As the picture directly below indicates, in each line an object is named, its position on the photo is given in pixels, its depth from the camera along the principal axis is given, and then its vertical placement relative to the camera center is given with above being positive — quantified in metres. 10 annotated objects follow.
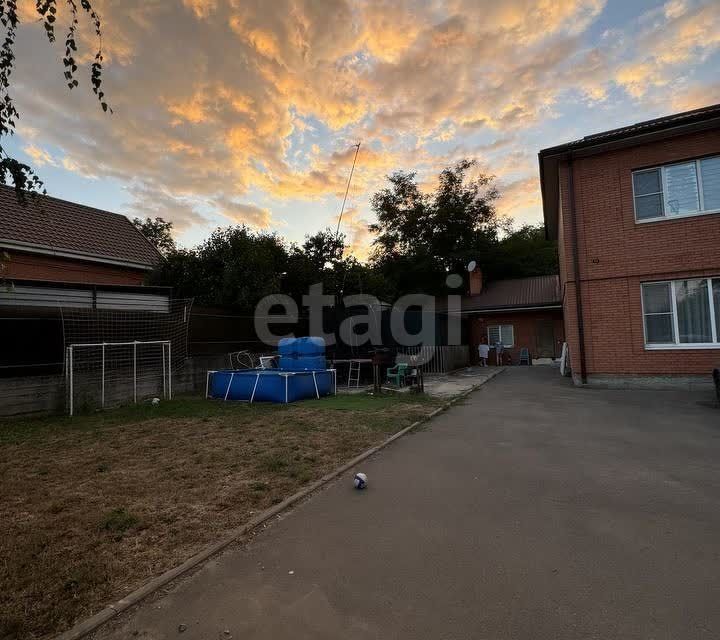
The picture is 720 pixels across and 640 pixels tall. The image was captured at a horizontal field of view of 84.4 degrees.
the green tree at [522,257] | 33.47 +6.32
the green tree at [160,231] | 36.78 +10.52
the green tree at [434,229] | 33.28 +8.89
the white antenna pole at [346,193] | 12.73 +5.24
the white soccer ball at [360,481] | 4.16 -1.54
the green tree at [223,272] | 14.67 +2.58
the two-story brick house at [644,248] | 10.20 +2.10
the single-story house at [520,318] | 23.03 +0.67
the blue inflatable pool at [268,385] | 10.09 -1.25
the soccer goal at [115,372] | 9.25 -0.74
